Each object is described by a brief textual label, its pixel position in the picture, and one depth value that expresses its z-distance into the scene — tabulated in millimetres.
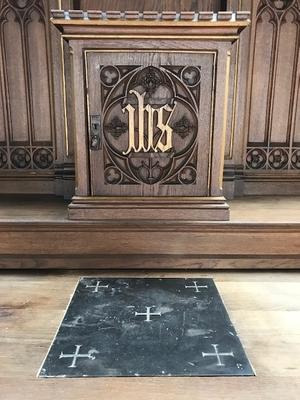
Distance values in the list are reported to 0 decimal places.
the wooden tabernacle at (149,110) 1113
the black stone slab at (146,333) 807
